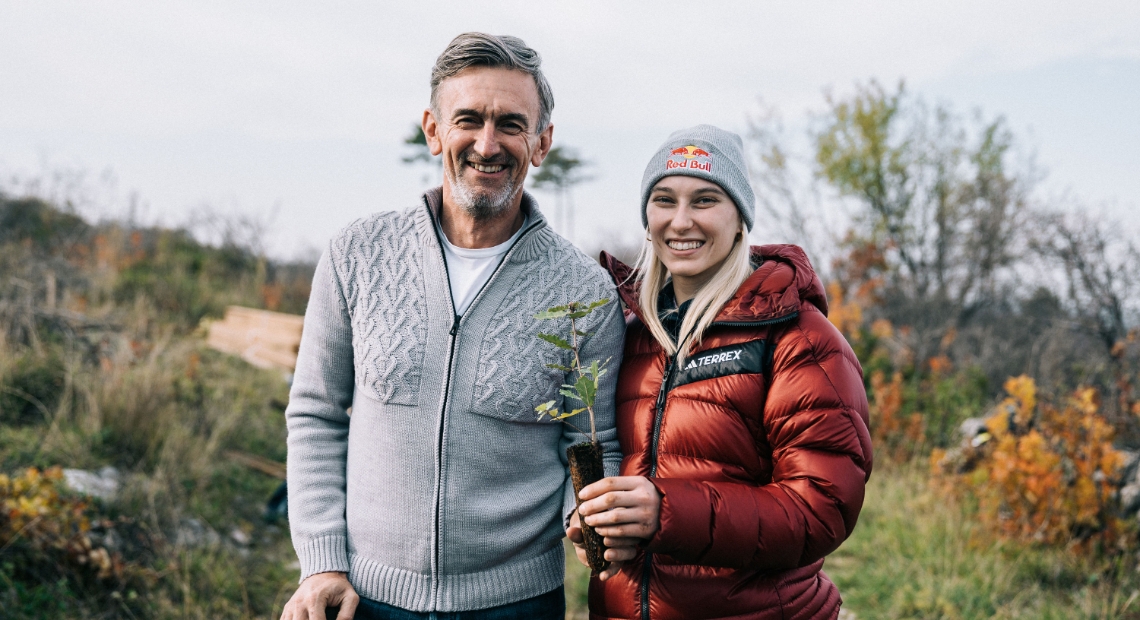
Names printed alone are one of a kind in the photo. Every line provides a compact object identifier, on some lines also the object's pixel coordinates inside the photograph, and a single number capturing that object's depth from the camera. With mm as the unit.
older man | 2059
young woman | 1764
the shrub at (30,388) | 4949
